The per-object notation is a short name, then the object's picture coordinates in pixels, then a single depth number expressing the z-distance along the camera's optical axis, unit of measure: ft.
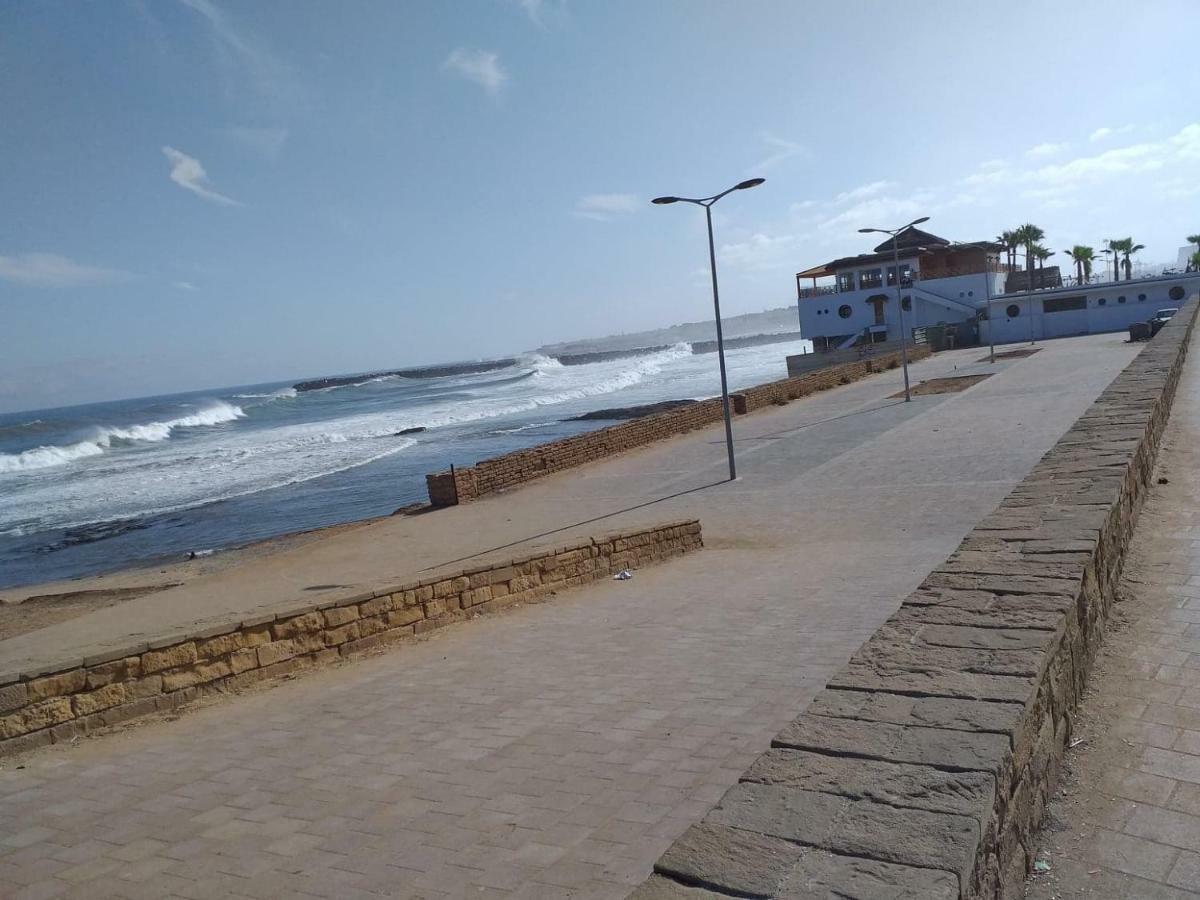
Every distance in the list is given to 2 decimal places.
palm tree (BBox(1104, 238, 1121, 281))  282.85
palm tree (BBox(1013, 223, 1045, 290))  254.80
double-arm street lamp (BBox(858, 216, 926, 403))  95.40
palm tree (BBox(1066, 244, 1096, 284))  272.72
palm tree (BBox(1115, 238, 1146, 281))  291.38
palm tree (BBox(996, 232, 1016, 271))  222.63
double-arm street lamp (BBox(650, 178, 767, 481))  57.11
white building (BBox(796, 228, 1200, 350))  169.27
